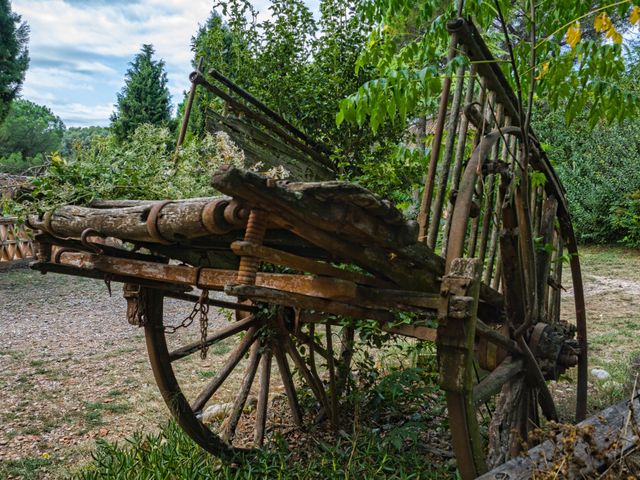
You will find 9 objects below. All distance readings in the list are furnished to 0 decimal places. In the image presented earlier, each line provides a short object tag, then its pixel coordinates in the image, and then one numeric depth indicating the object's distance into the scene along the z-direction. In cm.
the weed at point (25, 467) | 369
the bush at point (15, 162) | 1608
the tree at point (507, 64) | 246
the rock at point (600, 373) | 511
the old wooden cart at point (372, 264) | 170
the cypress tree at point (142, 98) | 1677
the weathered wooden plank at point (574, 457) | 181
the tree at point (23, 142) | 1808
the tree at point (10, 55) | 1487
